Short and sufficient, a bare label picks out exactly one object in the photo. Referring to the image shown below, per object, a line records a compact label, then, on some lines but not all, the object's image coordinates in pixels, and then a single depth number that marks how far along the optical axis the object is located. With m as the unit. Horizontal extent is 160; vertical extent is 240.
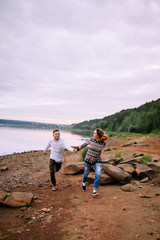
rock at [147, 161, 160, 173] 7.74
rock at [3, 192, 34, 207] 5.02
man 6.56
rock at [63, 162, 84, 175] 9.25
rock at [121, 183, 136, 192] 6.37
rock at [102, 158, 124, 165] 9.41
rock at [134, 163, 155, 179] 7.45
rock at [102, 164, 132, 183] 7.16
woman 5.94
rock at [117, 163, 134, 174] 7.79
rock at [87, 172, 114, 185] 7.40
